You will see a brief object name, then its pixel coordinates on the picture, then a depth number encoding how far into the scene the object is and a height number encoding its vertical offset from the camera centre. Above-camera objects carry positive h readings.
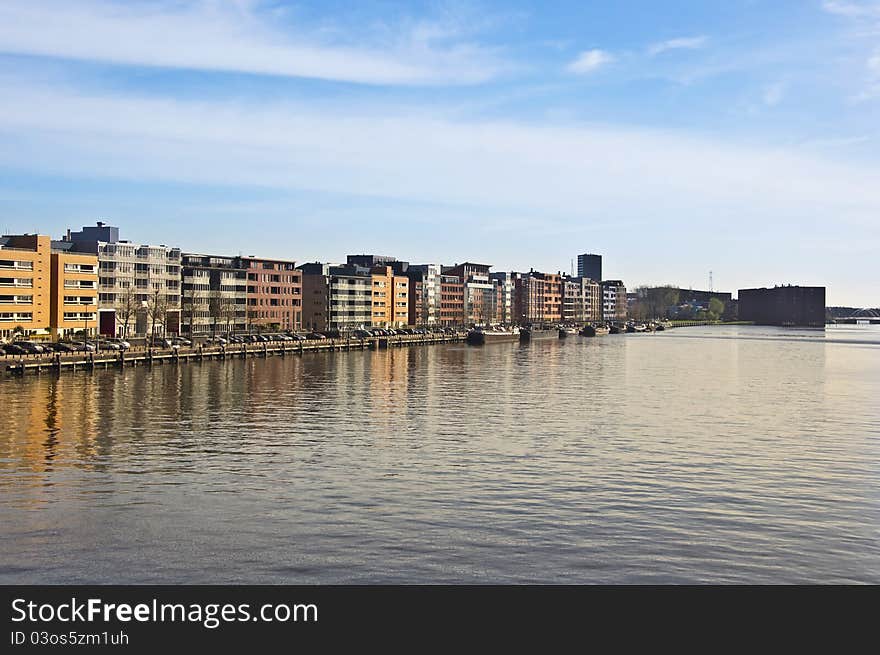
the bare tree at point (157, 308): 142.50 +1.89
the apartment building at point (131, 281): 142.75 +6.42
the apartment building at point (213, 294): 162.62 +4.86
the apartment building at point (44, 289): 118.06 +4.28
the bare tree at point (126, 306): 138.94 +2.17
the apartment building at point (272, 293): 185.38 +5.70
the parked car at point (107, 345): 114.29 -3.17
